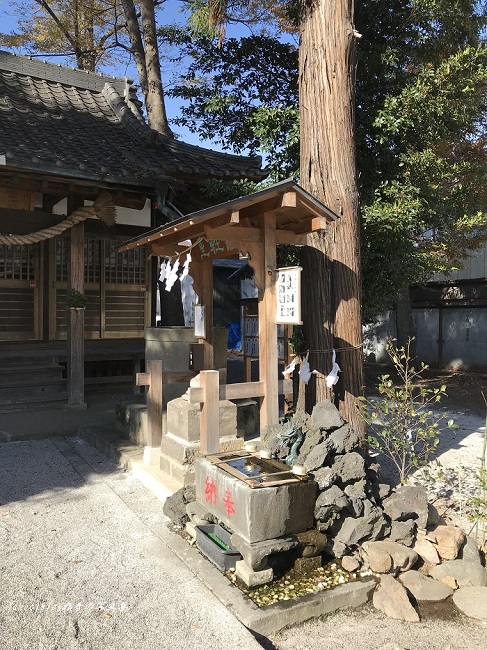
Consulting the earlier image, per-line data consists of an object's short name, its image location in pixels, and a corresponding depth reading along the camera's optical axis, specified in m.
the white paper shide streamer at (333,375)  4.96
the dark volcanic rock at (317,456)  3.79
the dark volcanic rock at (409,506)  3.85
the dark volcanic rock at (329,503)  3.58
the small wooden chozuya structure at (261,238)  4.52
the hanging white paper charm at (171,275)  5.22
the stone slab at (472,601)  3.22
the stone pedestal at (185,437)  4.85
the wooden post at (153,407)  5.51
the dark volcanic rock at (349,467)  3.84
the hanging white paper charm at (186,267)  5.03
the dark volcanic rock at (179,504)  4.29
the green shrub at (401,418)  4.31
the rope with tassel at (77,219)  7.89
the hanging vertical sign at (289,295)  4.58
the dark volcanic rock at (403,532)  3.77
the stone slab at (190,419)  4.94
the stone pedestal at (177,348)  6.45
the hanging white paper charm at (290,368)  5.35
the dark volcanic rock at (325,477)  3.67
